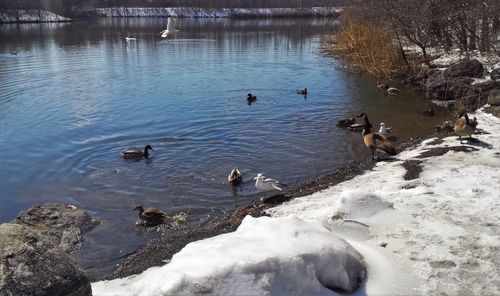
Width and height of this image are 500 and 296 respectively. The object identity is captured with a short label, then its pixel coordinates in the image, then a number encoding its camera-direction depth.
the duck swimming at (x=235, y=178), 12.38
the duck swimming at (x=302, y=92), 23.66
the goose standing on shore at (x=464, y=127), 13.10
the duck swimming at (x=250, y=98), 22.25
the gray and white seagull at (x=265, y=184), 11.02
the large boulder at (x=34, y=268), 4.78
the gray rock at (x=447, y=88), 20.79
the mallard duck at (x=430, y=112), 19.59
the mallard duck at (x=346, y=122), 17.83
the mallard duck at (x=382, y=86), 24.47
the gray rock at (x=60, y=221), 9.84
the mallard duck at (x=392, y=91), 23.75
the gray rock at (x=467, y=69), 21.50
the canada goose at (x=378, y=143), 13.16
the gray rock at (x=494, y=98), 17.25
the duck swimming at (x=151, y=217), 10.36
